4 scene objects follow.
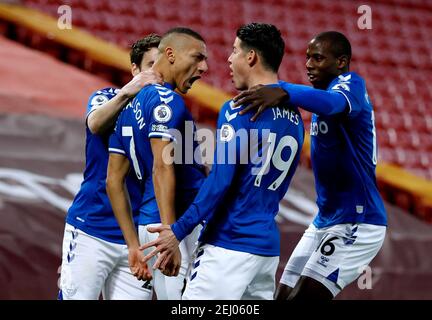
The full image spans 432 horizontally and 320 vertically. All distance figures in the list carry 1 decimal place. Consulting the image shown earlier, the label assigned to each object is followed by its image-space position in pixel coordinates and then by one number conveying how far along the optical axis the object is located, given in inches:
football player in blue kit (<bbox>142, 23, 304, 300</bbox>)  223.5
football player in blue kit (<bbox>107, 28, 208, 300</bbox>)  239.8
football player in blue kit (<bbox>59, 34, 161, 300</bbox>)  265.0
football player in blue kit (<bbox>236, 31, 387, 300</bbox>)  266.8
